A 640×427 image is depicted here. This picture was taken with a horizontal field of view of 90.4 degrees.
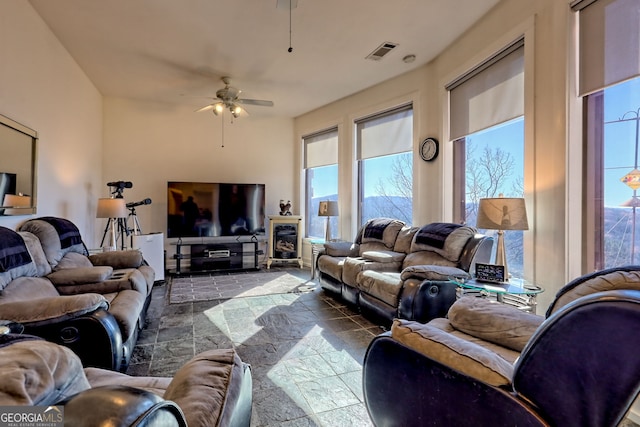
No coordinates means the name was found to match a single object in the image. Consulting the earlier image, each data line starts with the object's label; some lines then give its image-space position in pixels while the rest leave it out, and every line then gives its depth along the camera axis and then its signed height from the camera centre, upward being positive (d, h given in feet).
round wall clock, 12.74 +2.56
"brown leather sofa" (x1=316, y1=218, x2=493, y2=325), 8.64 -1.84
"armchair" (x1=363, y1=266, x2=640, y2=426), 2.60 -1.66
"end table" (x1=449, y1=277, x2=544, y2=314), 7.14 -1.77
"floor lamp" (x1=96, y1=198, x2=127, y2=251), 13.07 +0.07
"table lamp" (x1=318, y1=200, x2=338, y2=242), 16.63 +0.07
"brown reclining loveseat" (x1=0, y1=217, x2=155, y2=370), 5.62 -1.77
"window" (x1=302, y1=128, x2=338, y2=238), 18.78 +2.35
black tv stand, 18.10 -2.67
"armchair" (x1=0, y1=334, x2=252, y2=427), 1.72 -1.12
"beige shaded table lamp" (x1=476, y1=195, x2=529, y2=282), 7.54 -0.08
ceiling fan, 14.28 +5.12
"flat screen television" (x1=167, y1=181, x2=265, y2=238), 17.58 +0.11
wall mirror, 7.92 +1.14
